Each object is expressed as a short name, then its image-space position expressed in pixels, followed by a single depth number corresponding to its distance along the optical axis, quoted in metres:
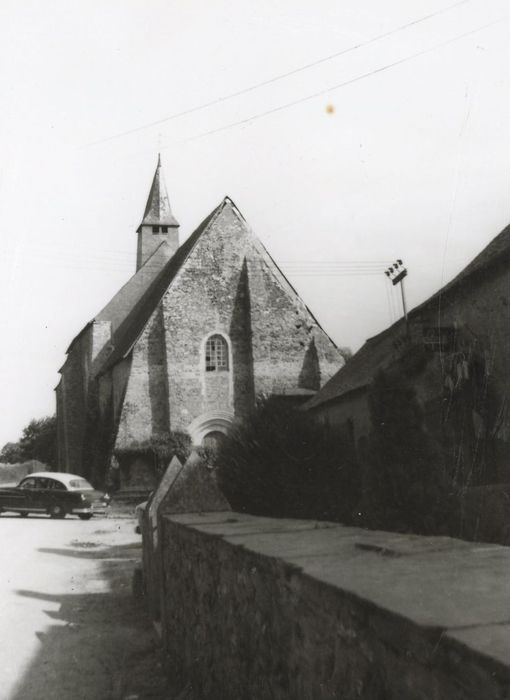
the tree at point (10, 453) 100.06
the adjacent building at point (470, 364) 13.59
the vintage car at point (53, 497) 23.02
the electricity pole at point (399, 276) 22.42
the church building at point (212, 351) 28.77
